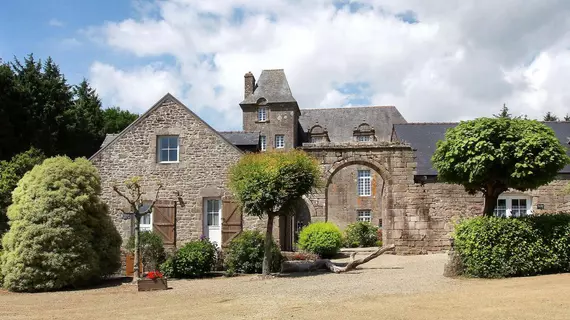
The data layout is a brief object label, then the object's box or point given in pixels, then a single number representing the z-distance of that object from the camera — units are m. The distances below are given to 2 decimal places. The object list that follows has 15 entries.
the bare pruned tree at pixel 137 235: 12.23
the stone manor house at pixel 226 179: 16.09
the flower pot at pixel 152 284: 11.17
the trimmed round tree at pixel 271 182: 12.76
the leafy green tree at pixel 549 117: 40.19
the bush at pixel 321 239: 17.70
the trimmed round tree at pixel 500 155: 11.31
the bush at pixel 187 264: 13.62
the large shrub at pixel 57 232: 11.87
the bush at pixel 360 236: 25.53
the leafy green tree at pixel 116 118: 40.21
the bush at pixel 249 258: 14.04
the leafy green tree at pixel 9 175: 15.78
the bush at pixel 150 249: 14.08
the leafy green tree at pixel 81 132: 27.39
